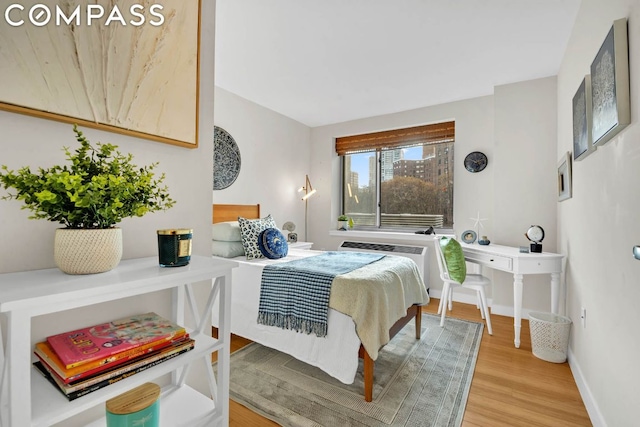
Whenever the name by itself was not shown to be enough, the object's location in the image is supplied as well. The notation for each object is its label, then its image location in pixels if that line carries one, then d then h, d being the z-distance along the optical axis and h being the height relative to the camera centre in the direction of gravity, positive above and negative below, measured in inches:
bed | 70.8 -31.2
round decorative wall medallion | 135.5 +26.3
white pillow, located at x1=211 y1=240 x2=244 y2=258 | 111.7 -12.9
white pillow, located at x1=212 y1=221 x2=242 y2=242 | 114.3 -6.6
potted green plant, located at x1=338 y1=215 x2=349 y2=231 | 185.9 -3.6
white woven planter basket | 32.2 -4.0
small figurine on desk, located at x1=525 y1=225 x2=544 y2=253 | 107.2 -6.7
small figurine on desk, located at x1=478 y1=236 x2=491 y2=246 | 126.6 -9.9
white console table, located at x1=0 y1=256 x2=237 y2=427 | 25.0 -13.6
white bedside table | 150.0 -15.1
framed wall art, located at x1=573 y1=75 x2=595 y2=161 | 68.1 +24.6
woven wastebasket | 89.5 -36.5
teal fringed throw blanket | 76.0 -21.2
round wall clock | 142.3 +27.5
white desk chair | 111.7 -25.3
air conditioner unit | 150.9 -18.0
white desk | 100.1 -17.1
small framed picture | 91.6 +13.6
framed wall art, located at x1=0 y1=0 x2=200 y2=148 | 34.6 +20.4
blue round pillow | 108.0 -10.5
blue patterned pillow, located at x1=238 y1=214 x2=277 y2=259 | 109.0 -7.4
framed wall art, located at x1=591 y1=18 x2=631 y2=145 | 48.6 +24.0
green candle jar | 38.3 -4.2
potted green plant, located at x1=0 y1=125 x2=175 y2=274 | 30.5 +1.1
